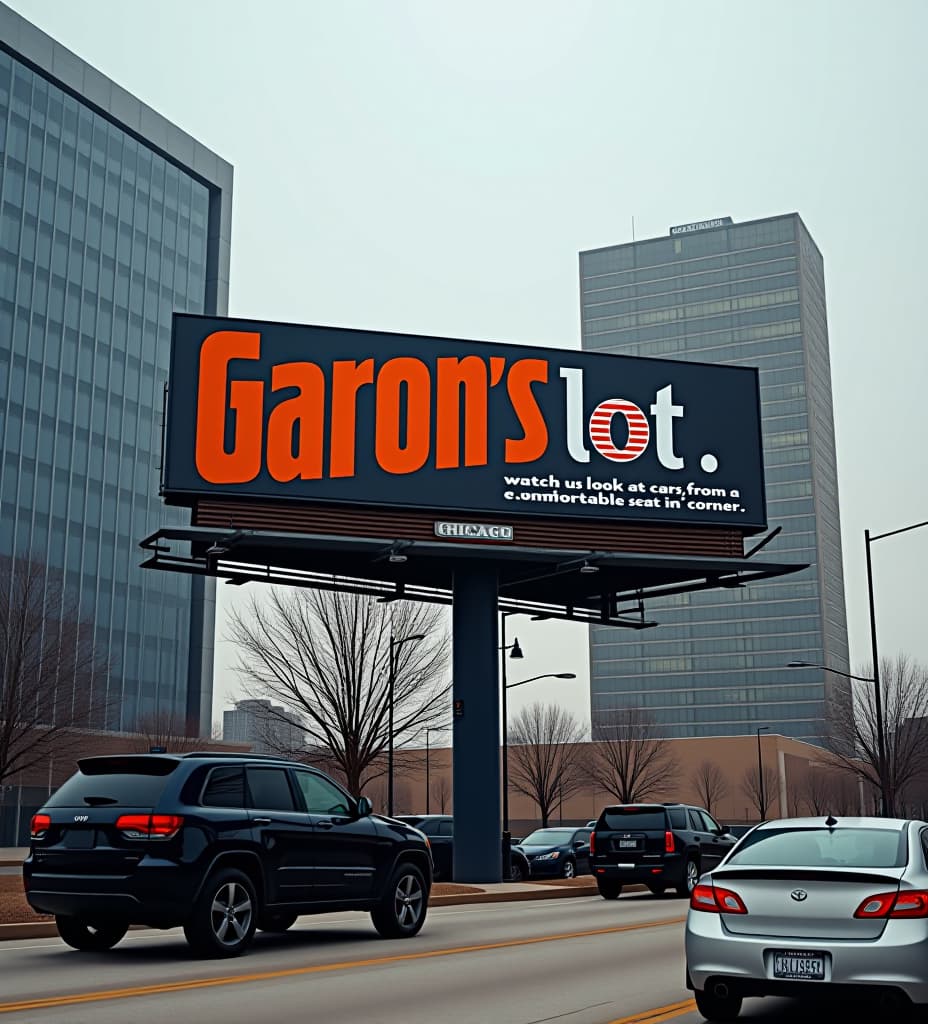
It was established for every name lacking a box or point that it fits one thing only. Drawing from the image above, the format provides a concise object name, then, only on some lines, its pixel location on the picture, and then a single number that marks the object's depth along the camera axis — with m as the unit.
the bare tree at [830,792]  99.25
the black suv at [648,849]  24.34
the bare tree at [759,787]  97.69
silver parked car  8.20
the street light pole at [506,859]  31.92
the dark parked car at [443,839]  31.06
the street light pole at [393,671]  36.00
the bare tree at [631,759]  86.94
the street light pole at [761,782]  91.12
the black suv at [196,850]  12.04
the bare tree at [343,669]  36.91
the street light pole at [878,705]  36.72
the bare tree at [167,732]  68.63
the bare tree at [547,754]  87.69
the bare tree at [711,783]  99.25
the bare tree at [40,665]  38.12
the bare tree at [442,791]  98.12
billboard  26.78
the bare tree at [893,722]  52.22
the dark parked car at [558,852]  33.88
